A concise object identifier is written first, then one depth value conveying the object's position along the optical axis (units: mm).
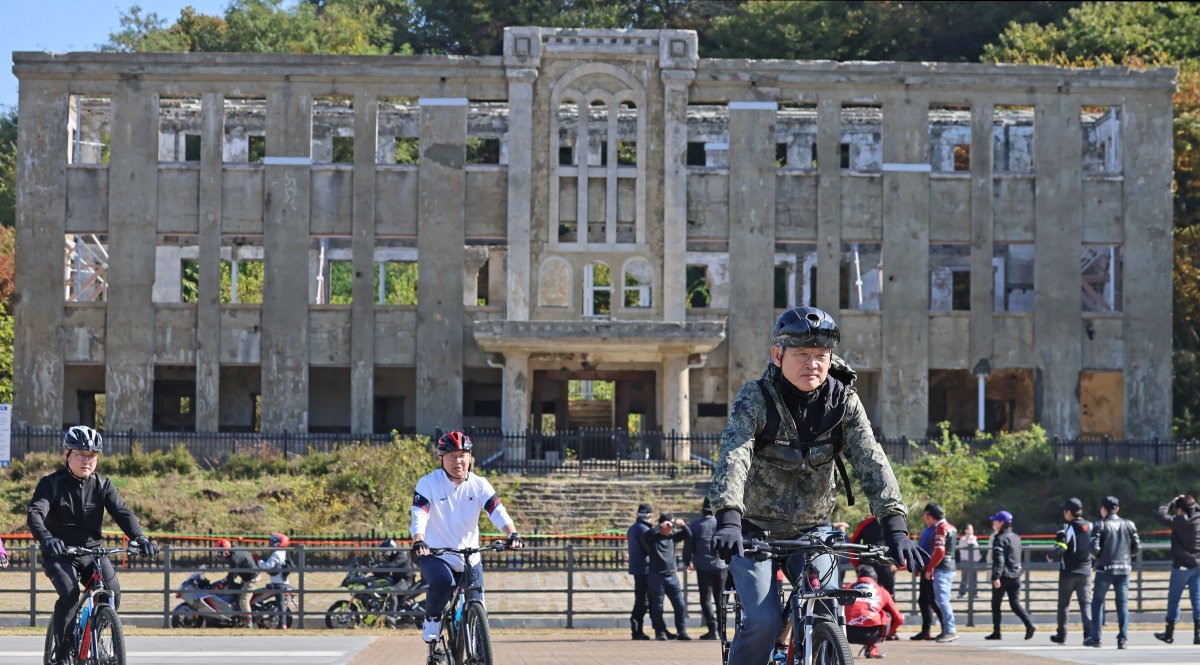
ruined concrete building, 48781
